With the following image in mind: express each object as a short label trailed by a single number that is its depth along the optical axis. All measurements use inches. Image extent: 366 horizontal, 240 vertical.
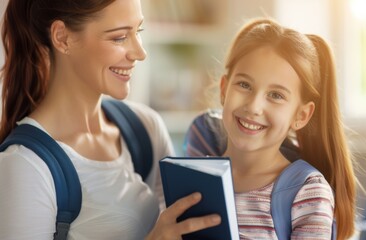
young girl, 54.8
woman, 54.8
